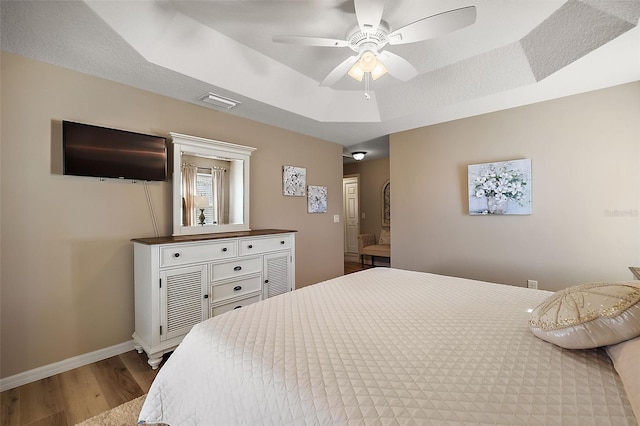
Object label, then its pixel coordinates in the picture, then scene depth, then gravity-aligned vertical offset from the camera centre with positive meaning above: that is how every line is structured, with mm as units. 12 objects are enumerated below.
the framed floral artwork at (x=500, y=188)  2887 +303
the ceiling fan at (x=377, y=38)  1469 +1129
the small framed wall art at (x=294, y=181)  3598 +505
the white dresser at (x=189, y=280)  2057 -551
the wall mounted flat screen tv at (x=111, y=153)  2014 +545
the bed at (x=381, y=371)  718 -517
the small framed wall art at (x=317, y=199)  3949 +266
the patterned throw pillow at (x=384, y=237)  5867 -478
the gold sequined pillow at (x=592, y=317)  875 -371
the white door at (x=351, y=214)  6594 +47
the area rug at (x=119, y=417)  1506 -1160
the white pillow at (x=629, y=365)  685 -456
